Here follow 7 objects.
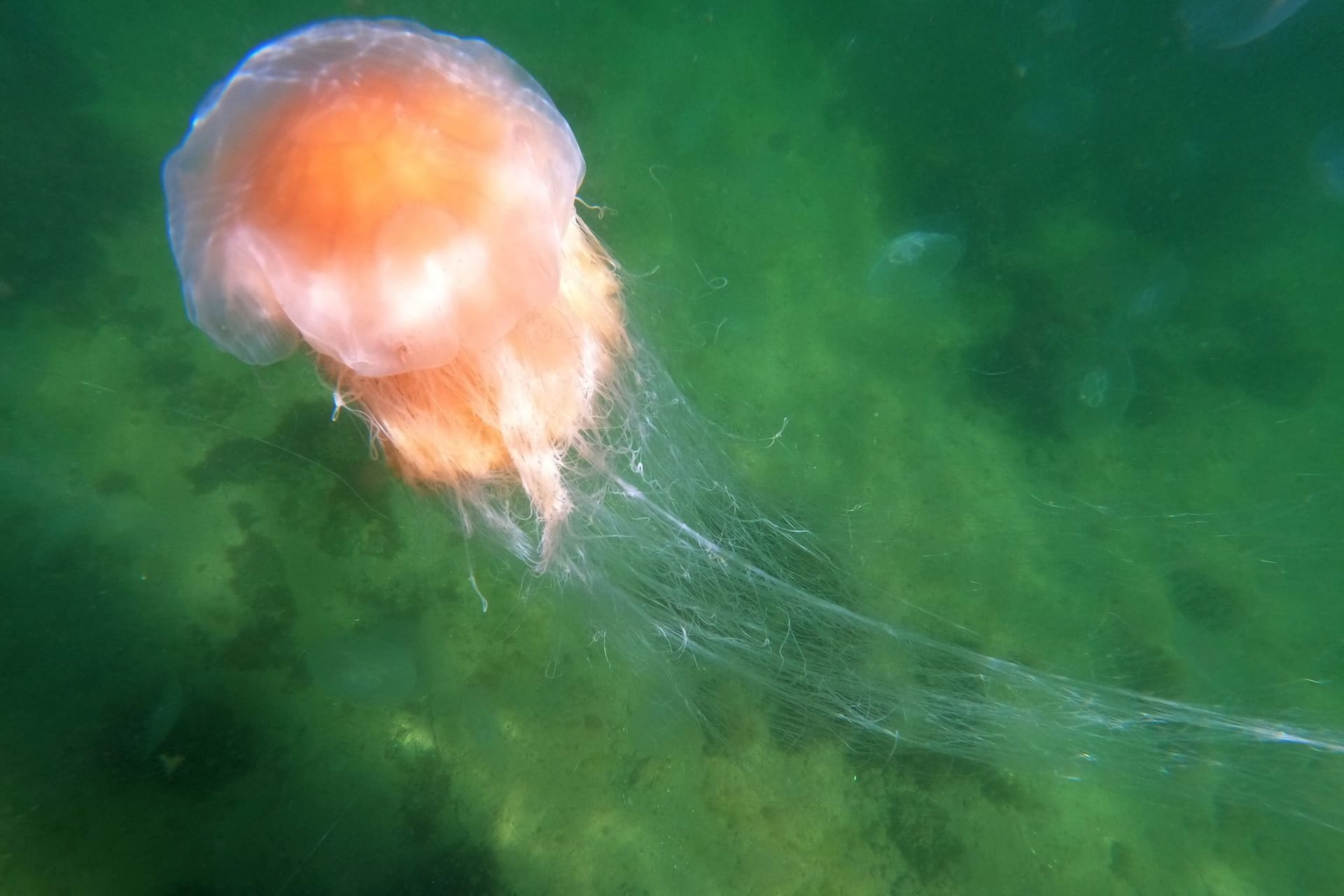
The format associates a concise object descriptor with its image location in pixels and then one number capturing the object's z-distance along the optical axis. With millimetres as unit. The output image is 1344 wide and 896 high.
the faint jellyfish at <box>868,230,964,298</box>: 3643
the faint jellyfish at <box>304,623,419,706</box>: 2623
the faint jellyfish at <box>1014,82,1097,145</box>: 4035
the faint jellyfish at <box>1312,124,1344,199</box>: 4277
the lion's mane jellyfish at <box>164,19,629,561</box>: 2008
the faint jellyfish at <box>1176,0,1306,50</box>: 4531
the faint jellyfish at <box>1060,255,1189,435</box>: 3547
